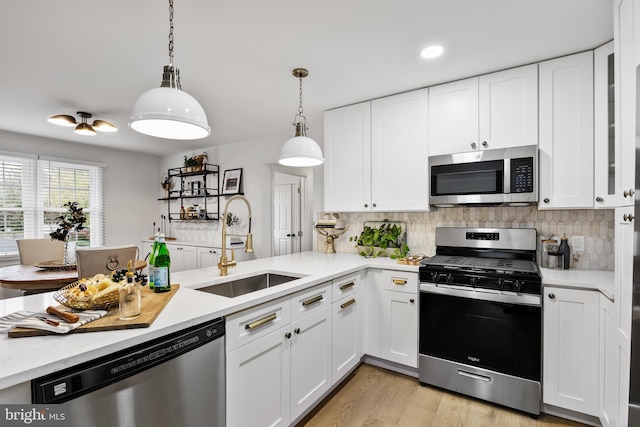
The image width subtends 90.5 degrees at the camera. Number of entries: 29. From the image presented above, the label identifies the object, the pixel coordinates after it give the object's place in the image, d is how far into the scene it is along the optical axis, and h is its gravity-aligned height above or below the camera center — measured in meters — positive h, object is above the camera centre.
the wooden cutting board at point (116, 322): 1.03 -0.39
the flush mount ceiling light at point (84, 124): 3.07 +0.90
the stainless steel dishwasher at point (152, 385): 0.92 -0.58
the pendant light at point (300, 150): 2.13 +0.43
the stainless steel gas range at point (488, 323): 2.04 -0.75
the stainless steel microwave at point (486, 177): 2.27 +0.27
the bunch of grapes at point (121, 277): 1.32 -0.27
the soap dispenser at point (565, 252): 2.26 -0.28
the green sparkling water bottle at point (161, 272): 1.56 -0.29
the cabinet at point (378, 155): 2.76 +0.55
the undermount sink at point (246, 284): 2.01 -0.49
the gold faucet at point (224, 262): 2.03 -0.31
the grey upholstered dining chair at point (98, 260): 2.53 -0.38
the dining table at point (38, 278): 2.49 -0.53
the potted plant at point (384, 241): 2.98 -0.27
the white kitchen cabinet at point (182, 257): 4.93 -0.70
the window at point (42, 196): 4.30 +0.26
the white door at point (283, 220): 5.50 -0.12
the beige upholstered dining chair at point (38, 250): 3.58 -0.43
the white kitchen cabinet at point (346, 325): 2.27 -0.86
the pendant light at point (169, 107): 1.22 +0.42
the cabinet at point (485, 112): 2.30 +0.78
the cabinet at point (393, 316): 2.47 -0.83
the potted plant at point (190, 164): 5.16 +0.81
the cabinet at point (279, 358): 1.48 -0.79
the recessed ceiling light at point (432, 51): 2.10 +1.10
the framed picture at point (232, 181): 4.77 +0.49
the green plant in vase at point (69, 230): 2.94 -0.16
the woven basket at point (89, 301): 1.23 -0.35
